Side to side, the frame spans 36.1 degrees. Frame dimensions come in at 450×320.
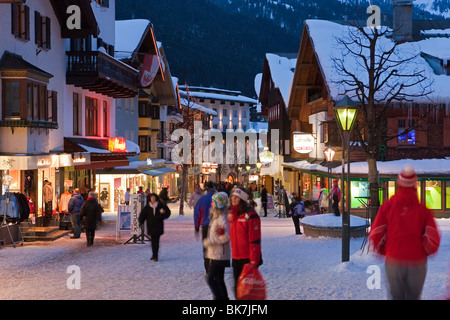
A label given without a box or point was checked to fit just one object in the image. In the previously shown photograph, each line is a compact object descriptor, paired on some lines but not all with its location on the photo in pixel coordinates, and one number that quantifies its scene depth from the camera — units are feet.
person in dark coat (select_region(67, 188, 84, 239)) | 72.79
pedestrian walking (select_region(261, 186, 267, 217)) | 120.67
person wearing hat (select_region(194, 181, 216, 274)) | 45.83
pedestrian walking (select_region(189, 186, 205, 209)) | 68.95
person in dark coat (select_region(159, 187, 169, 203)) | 95.04
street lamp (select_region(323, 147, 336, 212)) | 108.78
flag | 129.90
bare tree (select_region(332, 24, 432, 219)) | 110.42
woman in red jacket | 29.99
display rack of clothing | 64.75
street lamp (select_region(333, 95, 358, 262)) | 50.60
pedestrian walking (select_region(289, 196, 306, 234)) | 73.93
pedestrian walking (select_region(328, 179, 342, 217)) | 76.38
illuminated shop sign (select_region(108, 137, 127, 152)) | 115.96
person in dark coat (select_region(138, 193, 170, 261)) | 53.52
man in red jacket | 24.30
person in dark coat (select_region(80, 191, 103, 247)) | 64.92
